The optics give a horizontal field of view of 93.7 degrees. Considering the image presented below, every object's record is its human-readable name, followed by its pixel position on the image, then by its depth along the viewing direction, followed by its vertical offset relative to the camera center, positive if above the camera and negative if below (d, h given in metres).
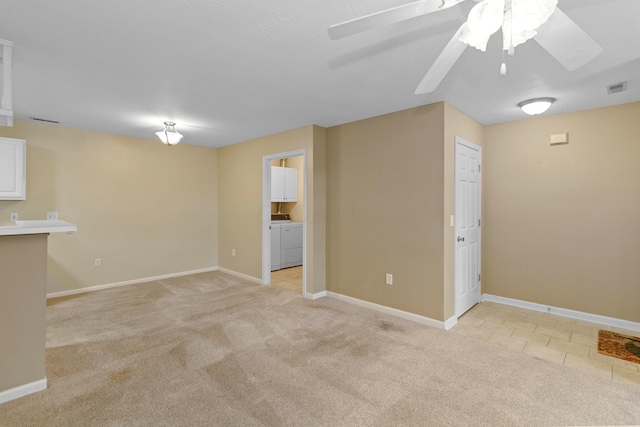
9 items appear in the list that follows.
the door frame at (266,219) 4.82 -0.12
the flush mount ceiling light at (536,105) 2.97 +1.06
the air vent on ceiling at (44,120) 3.80 +1.20
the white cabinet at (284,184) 6.27 +0.58
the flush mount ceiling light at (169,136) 3.80 +0.97
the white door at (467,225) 3.41 -0.17
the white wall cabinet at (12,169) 3.55 +0.53
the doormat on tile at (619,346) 2.58 -1.24
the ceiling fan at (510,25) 1.10 +0.74
